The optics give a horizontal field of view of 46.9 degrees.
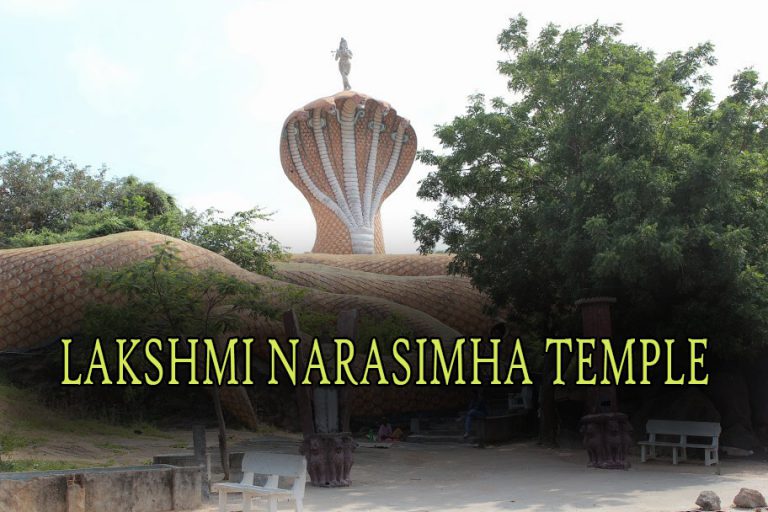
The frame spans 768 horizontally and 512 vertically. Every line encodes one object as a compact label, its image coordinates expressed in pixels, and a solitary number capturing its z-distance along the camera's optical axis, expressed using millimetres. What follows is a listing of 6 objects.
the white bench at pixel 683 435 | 11352
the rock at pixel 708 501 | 7484
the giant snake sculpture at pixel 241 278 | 16188
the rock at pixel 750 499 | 7629
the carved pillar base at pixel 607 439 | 11023
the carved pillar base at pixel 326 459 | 9672
